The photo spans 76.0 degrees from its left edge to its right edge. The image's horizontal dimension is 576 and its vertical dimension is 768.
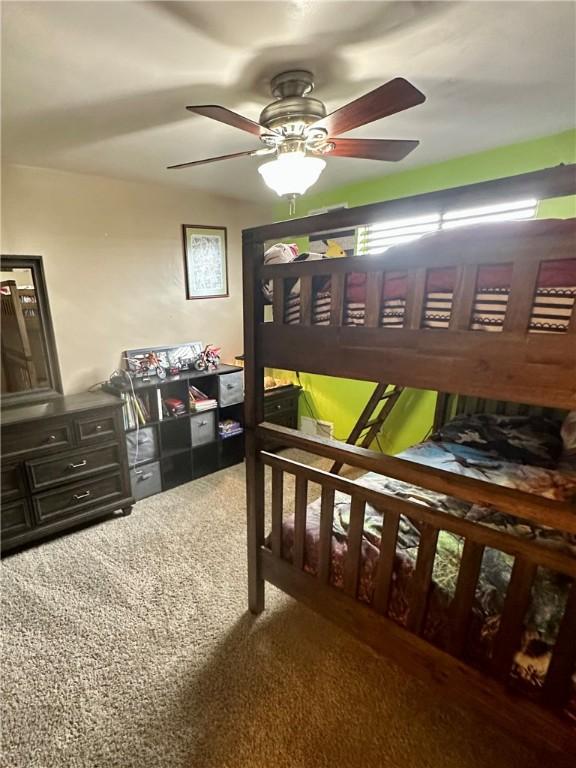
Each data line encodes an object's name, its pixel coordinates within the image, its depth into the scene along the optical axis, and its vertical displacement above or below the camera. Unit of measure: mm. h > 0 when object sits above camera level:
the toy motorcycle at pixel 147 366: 2936 -623
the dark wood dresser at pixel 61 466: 2145 -1099
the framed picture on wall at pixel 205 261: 3219 +221
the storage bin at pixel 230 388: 3180 -866
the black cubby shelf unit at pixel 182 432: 2799 -1145
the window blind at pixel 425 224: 2361 +462
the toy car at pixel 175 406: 2943 -935
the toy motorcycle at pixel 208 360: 3201 -626
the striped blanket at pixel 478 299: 810 -24
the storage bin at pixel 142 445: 2736 -1165
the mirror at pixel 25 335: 2395 -330
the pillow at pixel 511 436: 2141 -885
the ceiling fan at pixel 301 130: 1308 +597
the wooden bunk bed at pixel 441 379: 831 -236
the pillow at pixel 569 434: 2104 -824
